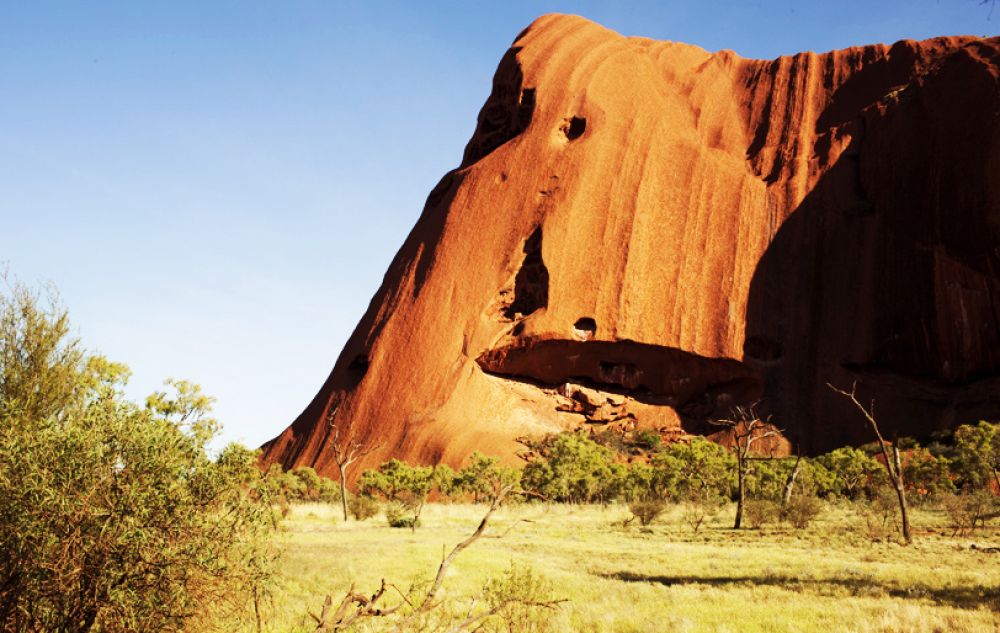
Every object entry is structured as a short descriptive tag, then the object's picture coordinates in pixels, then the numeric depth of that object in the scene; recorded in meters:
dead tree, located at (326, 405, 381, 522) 46.18
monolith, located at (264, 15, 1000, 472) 47.69
